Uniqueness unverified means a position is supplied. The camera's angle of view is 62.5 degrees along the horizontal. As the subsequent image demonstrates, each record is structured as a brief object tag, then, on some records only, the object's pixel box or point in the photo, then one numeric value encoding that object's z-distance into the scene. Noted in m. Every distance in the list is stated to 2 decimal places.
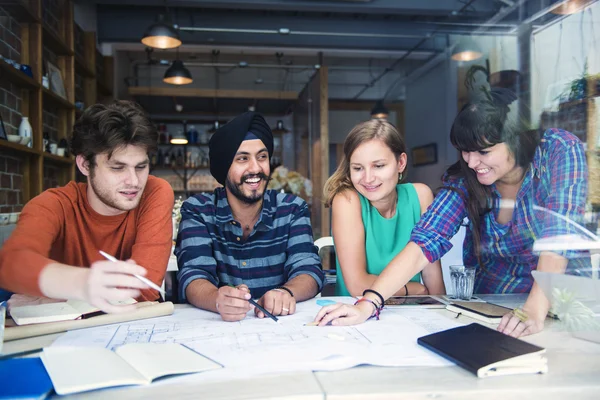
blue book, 0.73
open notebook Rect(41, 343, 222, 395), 0.77
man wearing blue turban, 1.64
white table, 0.75
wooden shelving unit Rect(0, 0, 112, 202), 3.28
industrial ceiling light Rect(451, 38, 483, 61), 5.34
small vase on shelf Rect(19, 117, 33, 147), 3.29
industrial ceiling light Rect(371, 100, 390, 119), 6.99
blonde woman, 1.73
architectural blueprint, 0.87
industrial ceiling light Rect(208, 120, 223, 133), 7.96
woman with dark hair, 1.29
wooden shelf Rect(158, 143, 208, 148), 7.96
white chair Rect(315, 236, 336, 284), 2.33
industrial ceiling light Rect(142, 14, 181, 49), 4.13
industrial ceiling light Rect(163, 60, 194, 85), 5.34
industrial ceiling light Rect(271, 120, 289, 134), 7.64
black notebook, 0.83
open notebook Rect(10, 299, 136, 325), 1.11
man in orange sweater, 1.27
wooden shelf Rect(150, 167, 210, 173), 7.79
